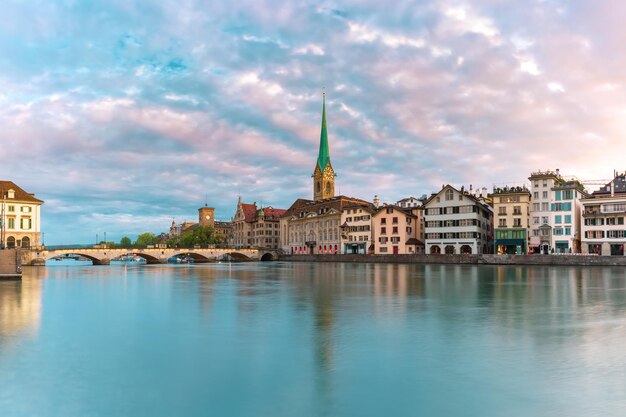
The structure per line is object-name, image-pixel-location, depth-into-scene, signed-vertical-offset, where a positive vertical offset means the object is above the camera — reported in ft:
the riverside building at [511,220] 287.48 +7.02
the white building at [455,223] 306.76 +5.69
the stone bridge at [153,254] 281.13 -12.03
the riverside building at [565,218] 275.18 +7.08
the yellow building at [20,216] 286.25 +13.38
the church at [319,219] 403.54 +13.65
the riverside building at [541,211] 281.33 +11.67
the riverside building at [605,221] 261.44 +5.14
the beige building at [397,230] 342.85 +2.22
